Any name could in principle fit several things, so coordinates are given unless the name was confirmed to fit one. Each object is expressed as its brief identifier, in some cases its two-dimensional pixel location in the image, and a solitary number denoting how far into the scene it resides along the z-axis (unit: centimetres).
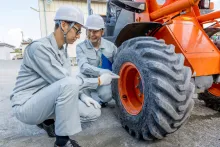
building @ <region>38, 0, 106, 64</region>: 1419
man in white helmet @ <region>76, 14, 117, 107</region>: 298
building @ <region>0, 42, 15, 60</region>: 3053
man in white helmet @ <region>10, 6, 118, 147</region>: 174
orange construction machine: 175
